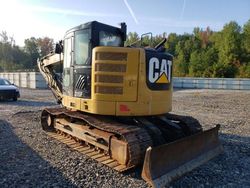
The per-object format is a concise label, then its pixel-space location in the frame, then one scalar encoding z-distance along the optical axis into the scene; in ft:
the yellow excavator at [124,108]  11.47
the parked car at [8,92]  34.48
